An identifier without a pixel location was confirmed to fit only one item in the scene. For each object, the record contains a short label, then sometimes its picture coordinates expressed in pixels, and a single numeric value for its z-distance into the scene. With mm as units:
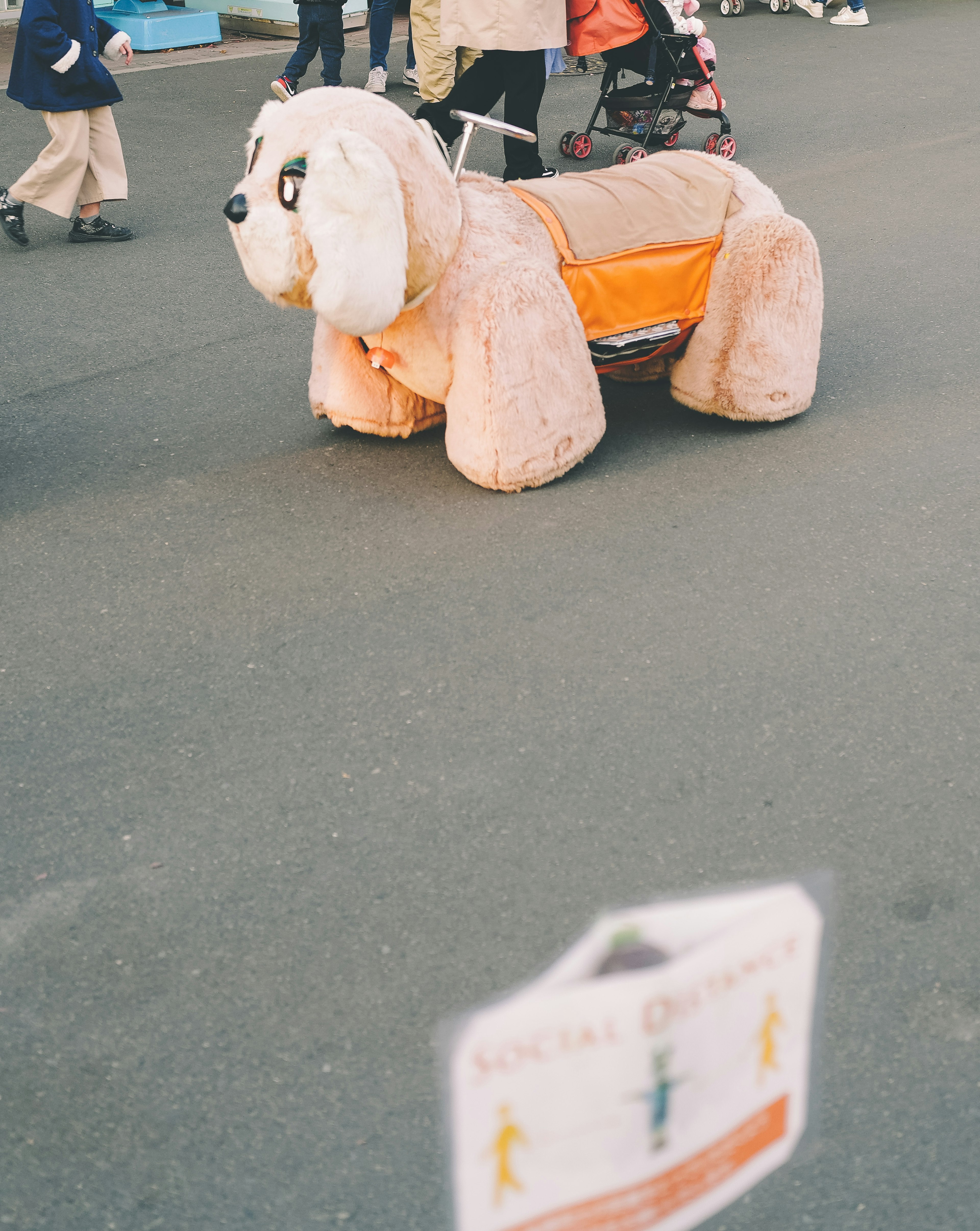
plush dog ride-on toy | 3367
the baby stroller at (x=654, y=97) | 7301
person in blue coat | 5723
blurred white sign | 972
